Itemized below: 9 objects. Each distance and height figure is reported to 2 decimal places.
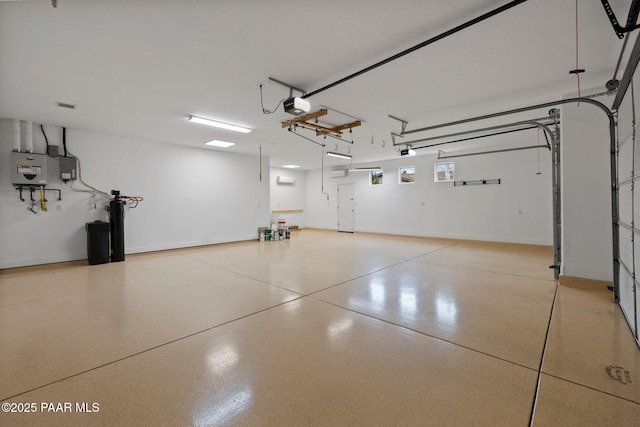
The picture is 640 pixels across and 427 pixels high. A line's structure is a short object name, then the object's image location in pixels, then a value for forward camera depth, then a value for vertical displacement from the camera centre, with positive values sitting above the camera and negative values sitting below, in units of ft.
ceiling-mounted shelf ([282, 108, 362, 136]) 15.30 +5.56
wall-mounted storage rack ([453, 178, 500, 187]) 27.25 +2.91
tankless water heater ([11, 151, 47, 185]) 16.87 +3.10
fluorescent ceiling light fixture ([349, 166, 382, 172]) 35.04 +5.63
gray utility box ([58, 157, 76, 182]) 18.53 +3.33
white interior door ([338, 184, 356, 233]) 38.75 +0.47
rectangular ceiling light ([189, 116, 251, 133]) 17.16 +6.14
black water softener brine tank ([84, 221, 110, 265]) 18.54 -1.86
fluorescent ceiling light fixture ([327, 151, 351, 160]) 26.94 +5.94
